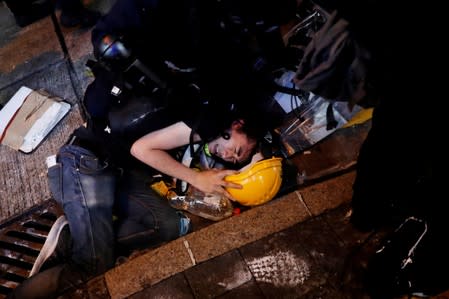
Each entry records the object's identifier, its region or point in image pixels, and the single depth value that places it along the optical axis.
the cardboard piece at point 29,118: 4.46
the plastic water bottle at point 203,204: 3.84
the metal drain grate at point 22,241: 3.69
